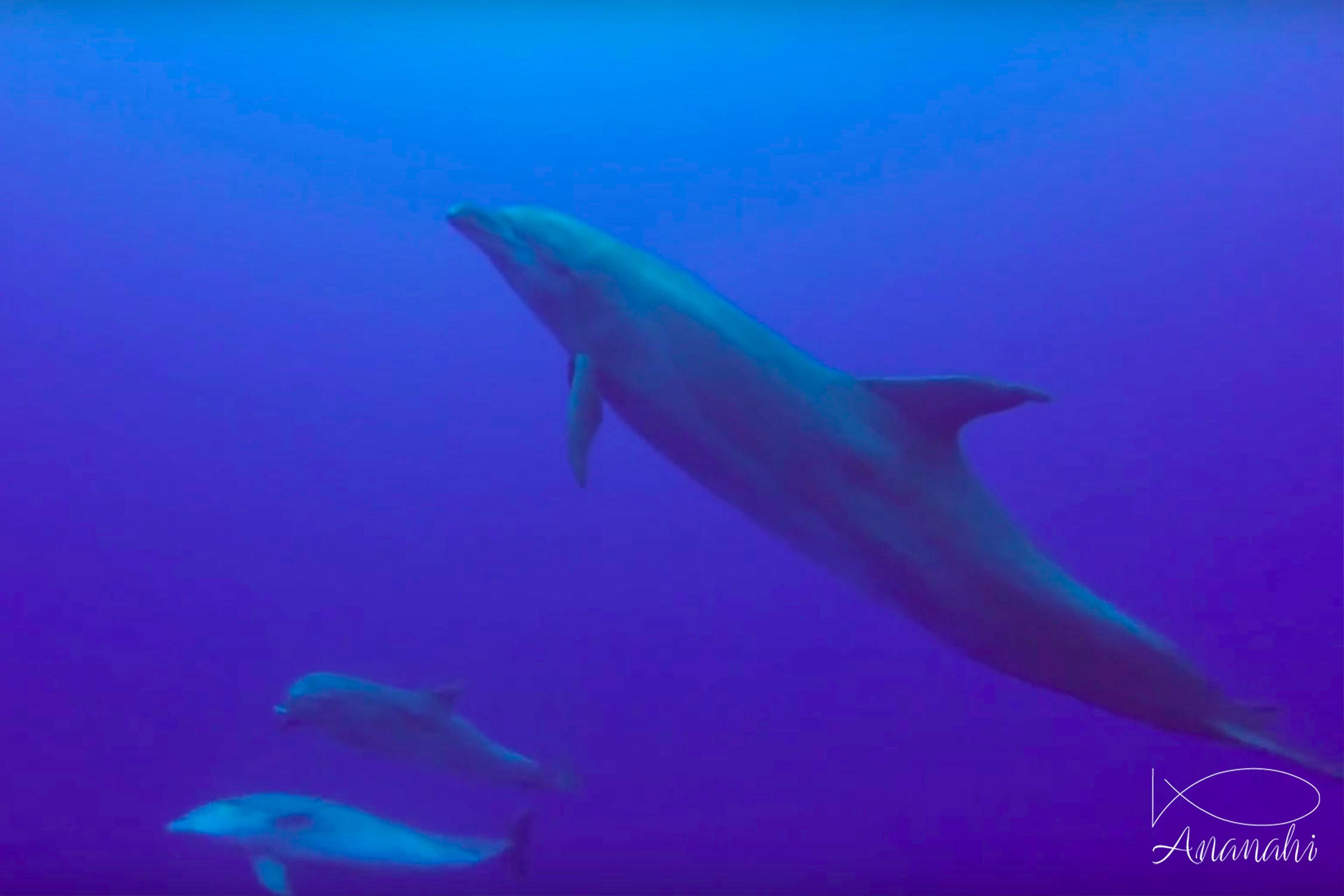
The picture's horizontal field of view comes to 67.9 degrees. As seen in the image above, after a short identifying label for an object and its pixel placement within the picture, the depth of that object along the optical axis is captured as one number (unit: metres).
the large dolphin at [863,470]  2.83
